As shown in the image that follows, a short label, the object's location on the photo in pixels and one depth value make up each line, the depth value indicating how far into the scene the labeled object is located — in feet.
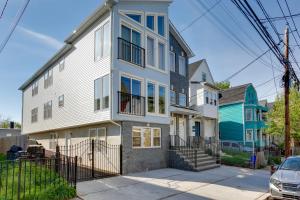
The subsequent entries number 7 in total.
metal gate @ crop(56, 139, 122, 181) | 32.40
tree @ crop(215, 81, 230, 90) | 135.18
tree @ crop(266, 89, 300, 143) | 71.50
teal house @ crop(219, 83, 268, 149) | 78.29
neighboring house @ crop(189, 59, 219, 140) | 57.87
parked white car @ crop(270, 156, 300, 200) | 21.60
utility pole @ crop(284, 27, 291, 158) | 38.41
